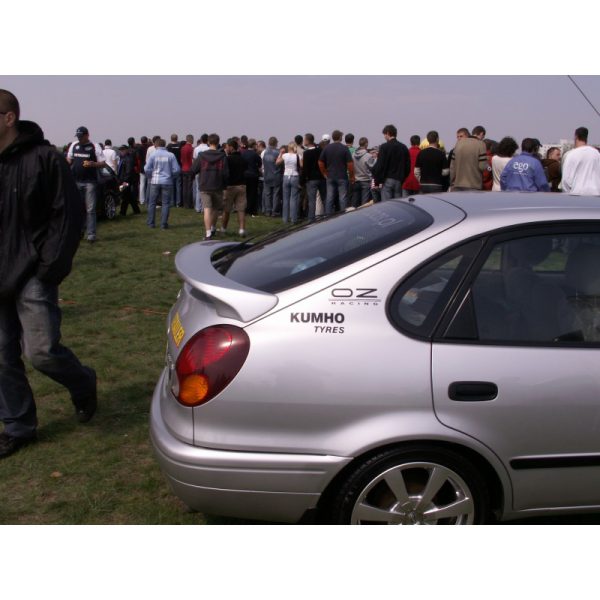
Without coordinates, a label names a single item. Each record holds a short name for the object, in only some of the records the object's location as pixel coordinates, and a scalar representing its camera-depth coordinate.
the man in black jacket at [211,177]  12.61
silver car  2.86
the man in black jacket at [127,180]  17.62
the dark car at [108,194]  16.27
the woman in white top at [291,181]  15.88
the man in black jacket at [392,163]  12.87
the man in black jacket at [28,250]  4.07
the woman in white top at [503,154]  10.23
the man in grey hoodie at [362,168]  15.55
